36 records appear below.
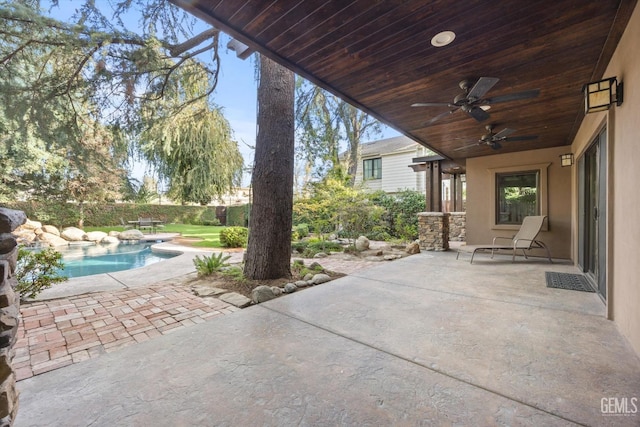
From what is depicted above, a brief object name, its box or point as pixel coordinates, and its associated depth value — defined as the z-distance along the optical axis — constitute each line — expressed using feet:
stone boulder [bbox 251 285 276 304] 11.51
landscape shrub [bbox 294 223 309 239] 34.78
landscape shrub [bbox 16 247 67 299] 11.42
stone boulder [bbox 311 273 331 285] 14.27
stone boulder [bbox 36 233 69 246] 33.79
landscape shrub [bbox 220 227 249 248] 29.43
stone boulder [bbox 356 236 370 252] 25.59
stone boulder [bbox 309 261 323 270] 16.88
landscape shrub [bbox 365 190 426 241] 33.88
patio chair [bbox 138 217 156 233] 46.61
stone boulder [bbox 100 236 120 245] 36.86
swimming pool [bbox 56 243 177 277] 24.36
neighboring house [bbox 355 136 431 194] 48.06
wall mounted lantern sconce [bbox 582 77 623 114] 8.44
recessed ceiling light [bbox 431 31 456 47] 8.42
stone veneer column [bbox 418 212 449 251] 25.49
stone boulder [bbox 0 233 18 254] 3.81
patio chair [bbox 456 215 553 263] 19.21
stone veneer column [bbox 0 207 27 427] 3.67
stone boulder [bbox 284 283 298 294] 12.83
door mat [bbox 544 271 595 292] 12.95
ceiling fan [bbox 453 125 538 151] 16.16
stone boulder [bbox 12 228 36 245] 33.23
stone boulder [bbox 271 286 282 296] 12.37
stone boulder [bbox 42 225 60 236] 38.06
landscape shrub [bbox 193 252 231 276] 15.75
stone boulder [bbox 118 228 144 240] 38.35
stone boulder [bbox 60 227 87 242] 37.04
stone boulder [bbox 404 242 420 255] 23.93
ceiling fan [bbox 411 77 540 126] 10.16
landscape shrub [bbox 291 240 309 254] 25.87
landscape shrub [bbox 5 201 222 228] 40.86
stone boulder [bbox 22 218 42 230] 35.52
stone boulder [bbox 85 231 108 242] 37.42
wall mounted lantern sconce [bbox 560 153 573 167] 19.44
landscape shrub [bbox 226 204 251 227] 52.83
